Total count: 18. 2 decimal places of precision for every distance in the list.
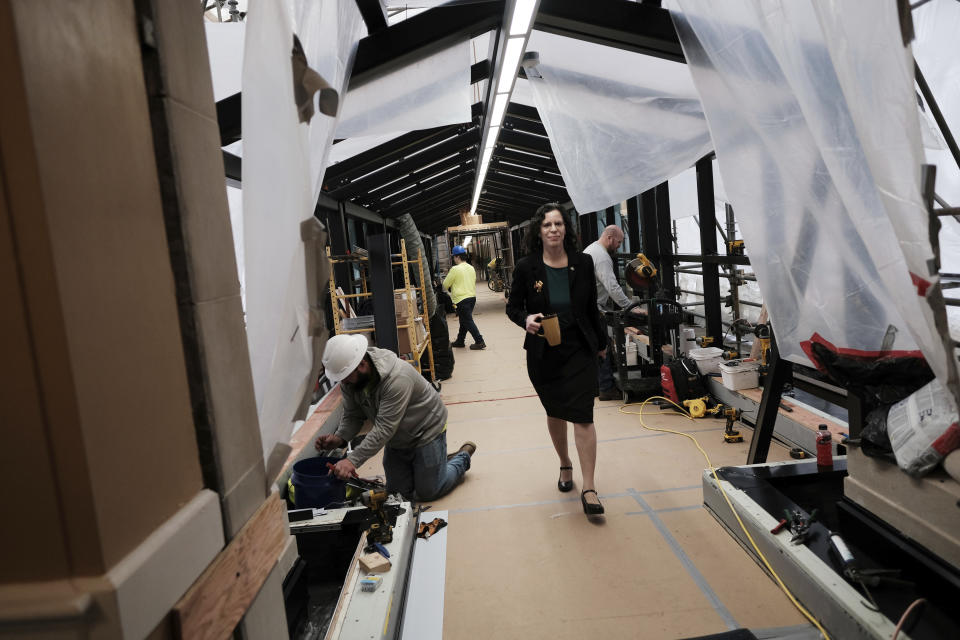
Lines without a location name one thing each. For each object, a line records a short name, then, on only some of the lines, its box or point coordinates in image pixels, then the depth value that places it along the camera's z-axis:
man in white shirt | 5.75
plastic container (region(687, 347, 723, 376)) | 5.34
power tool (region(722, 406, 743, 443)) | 4.36
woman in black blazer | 3.28
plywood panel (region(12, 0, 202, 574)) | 0.74
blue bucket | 3.41
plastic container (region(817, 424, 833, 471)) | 2.79
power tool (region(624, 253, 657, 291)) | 6.01
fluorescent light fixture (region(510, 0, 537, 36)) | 2.79
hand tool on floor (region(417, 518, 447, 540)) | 3.34
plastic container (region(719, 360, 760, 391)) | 4.80
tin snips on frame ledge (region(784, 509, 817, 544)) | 2.17
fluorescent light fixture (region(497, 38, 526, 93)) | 3.36
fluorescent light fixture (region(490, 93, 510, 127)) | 4.71
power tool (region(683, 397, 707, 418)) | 4.96
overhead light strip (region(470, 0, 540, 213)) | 2.88
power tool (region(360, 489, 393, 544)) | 2.80
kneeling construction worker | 3.31
